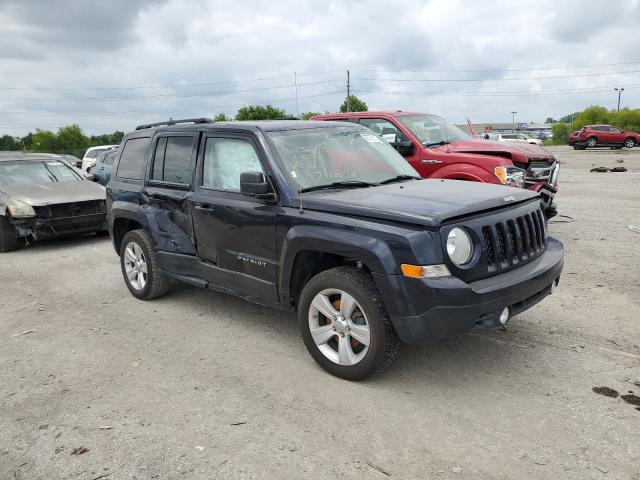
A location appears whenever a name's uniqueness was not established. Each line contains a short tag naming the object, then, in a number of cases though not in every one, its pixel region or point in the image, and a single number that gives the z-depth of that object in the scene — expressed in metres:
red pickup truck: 7.82
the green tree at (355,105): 67.61
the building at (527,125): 146.32
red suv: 36.25
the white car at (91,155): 21.25
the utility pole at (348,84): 61.01
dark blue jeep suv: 3.43
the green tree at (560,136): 57.78
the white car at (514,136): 47.90
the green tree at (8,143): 95.05
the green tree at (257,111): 55.31
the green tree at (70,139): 98.91
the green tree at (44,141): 95.88
